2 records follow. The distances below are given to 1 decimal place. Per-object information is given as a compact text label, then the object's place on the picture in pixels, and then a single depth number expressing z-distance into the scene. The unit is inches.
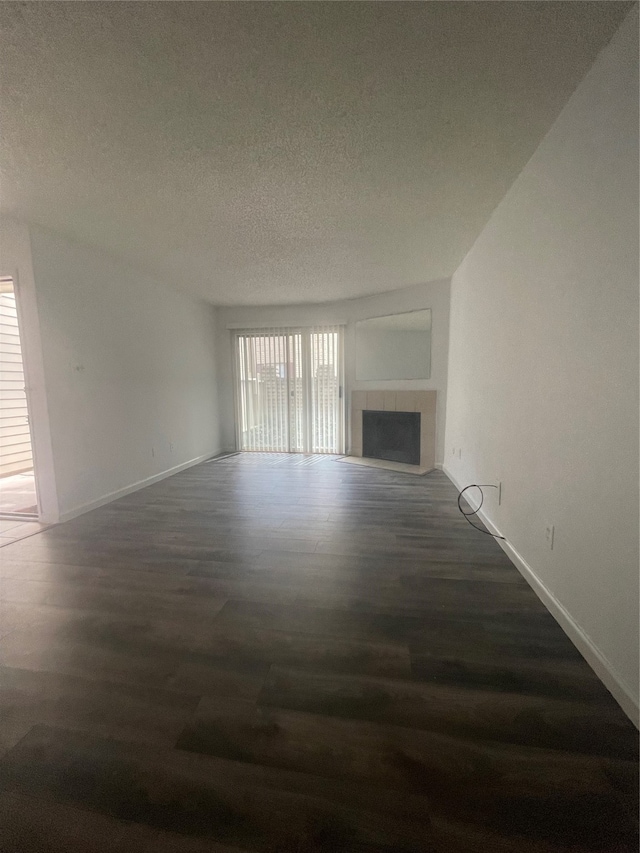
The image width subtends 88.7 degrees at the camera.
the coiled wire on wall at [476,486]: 99.9
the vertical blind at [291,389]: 211.0
